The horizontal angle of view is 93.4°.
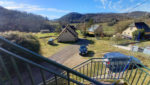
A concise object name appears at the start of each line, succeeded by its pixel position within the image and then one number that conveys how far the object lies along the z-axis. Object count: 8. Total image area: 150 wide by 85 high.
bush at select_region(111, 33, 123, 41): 14.59
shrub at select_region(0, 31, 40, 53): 5.82
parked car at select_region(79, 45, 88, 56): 9.40
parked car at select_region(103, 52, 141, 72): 5.44
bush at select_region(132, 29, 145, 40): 17.69
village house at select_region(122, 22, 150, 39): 18.92
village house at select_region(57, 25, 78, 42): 15.99
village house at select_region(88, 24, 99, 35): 24.98
